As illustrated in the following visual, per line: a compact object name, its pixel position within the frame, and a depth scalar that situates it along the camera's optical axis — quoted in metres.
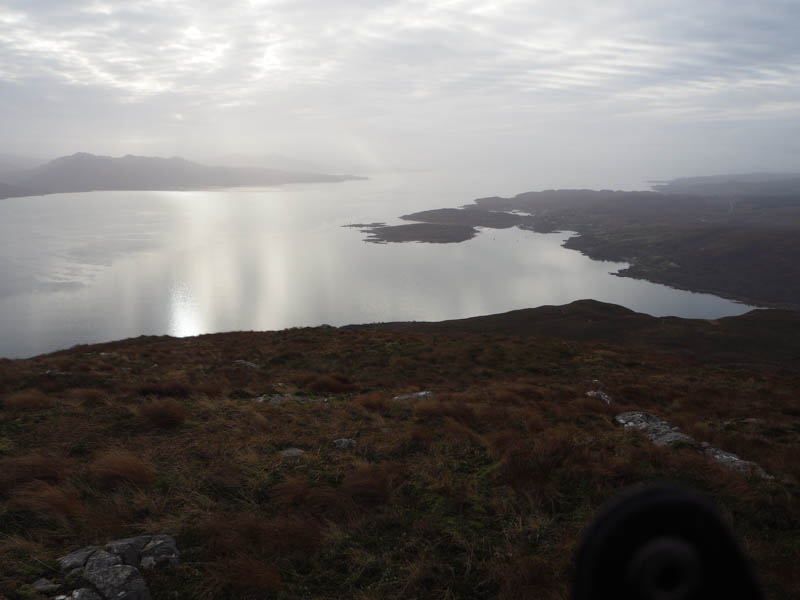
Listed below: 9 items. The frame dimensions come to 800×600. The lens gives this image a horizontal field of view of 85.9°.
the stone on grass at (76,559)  4.41
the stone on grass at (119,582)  4.04
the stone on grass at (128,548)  4.55
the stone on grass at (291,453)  7.52
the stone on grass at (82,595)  3.95
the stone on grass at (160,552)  4.54
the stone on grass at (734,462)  7.29
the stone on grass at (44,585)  4.04
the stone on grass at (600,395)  13.66
